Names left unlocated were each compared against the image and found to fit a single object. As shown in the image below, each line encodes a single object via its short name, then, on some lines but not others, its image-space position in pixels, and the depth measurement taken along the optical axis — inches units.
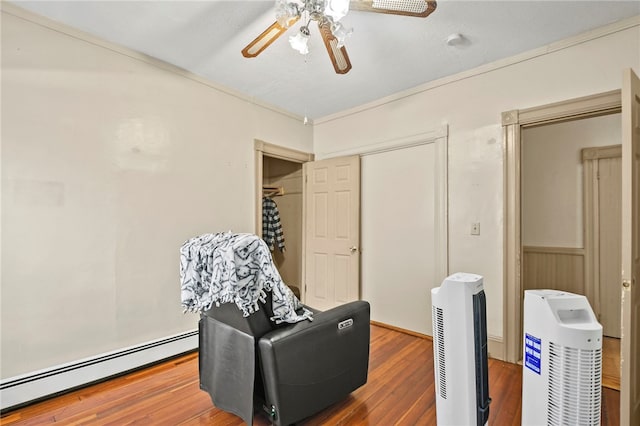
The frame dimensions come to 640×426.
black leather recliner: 62.1
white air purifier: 47.6
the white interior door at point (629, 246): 59.3
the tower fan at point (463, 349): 56.2
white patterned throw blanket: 58.5
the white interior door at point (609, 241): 118.0
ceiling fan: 60.2
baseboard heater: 76.0
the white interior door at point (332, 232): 139.9
